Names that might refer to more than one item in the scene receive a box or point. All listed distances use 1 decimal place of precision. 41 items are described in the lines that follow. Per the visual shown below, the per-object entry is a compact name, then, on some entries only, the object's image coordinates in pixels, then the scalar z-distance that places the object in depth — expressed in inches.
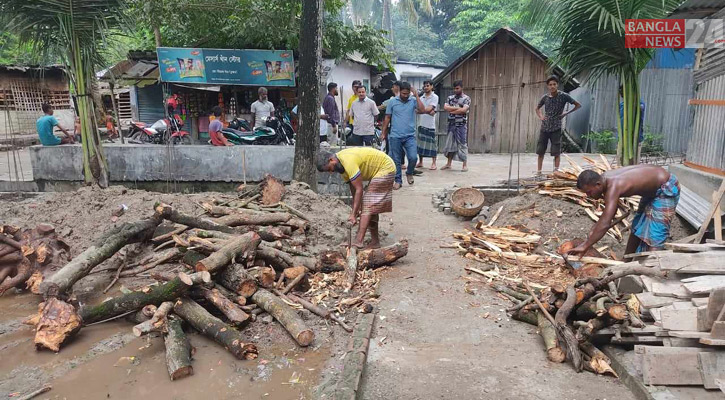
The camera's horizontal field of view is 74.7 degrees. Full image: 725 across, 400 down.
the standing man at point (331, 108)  447.2
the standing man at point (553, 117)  362.9
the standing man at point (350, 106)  406.0
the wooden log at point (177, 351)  144.6
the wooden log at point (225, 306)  169.6
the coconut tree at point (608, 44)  280.2
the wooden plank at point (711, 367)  127.2
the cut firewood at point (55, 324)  158.7
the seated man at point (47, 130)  397.1
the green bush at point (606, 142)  575.5
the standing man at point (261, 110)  463.2
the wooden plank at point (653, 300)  146.3
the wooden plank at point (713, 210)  202.3
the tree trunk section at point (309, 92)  301.7
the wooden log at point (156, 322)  156.2
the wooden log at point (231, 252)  179.9
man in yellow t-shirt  226.5
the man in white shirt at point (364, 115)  403.5
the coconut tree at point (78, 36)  315.0
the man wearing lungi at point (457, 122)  422.3
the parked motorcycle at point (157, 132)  548.4
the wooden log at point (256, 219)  246.2
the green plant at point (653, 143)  532.7
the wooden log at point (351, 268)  204.5
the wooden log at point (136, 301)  168.9
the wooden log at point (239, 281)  183.6
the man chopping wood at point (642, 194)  187.9
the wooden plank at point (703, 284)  141.0
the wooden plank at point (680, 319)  135.2
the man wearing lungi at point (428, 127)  420.2
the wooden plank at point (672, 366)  129.6
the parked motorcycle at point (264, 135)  427.5
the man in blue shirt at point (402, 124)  366.0
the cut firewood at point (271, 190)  279.0
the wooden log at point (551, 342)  151.9
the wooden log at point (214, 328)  154.4
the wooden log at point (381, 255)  223.0
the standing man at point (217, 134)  398.9
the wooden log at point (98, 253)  179.9
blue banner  510.9
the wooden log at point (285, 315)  160.4
